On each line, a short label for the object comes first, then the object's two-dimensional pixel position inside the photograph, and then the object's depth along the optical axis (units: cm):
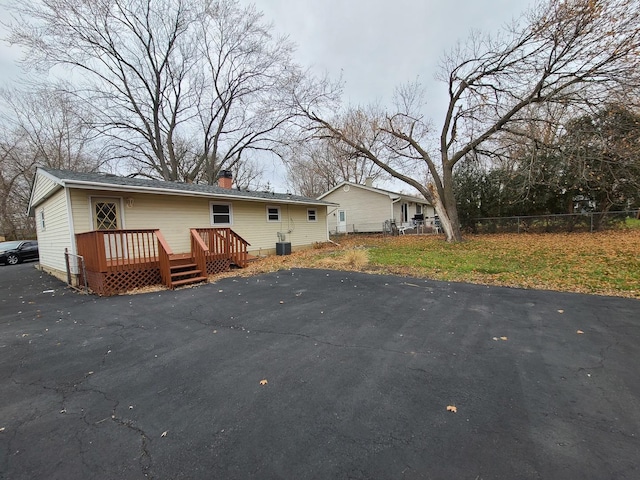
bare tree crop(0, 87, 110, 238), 2084
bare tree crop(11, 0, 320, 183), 1557
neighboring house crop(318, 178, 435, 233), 2231
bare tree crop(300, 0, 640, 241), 830
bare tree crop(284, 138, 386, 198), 2898
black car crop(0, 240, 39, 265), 1594
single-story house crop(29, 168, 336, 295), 725
